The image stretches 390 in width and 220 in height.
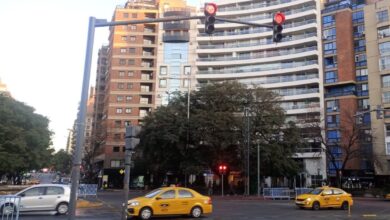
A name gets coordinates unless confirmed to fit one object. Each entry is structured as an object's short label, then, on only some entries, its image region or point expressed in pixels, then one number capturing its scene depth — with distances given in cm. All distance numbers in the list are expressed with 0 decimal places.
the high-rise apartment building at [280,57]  7556
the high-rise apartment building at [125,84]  8462
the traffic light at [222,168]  4522
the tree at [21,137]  4366
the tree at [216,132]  5106
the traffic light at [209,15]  1127
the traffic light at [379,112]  2982
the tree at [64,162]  13912
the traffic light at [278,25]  1179
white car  2173
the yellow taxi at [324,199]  2755
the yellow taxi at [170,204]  1997
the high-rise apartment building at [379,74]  6494
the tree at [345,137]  6088
